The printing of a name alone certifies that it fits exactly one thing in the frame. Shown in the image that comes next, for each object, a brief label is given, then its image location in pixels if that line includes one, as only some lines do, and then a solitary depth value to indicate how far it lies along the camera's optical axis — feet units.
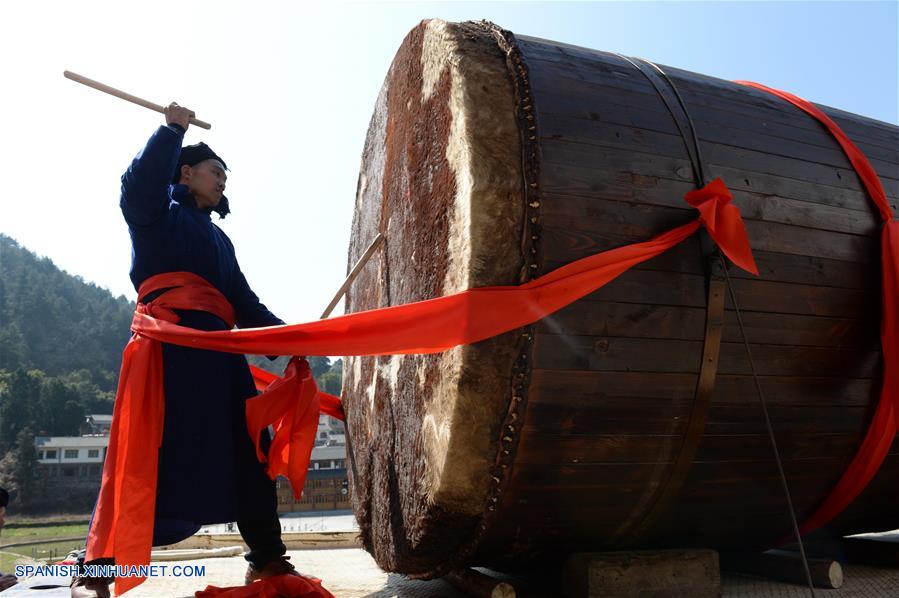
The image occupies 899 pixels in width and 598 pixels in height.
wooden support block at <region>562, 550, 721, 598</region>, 6.96
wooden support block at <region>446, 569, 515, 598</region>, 7.16
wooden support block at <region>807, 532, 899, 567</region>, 9.22
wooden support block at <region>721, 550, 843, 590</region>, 7.89
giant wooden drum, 6.19
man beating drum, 7.53
